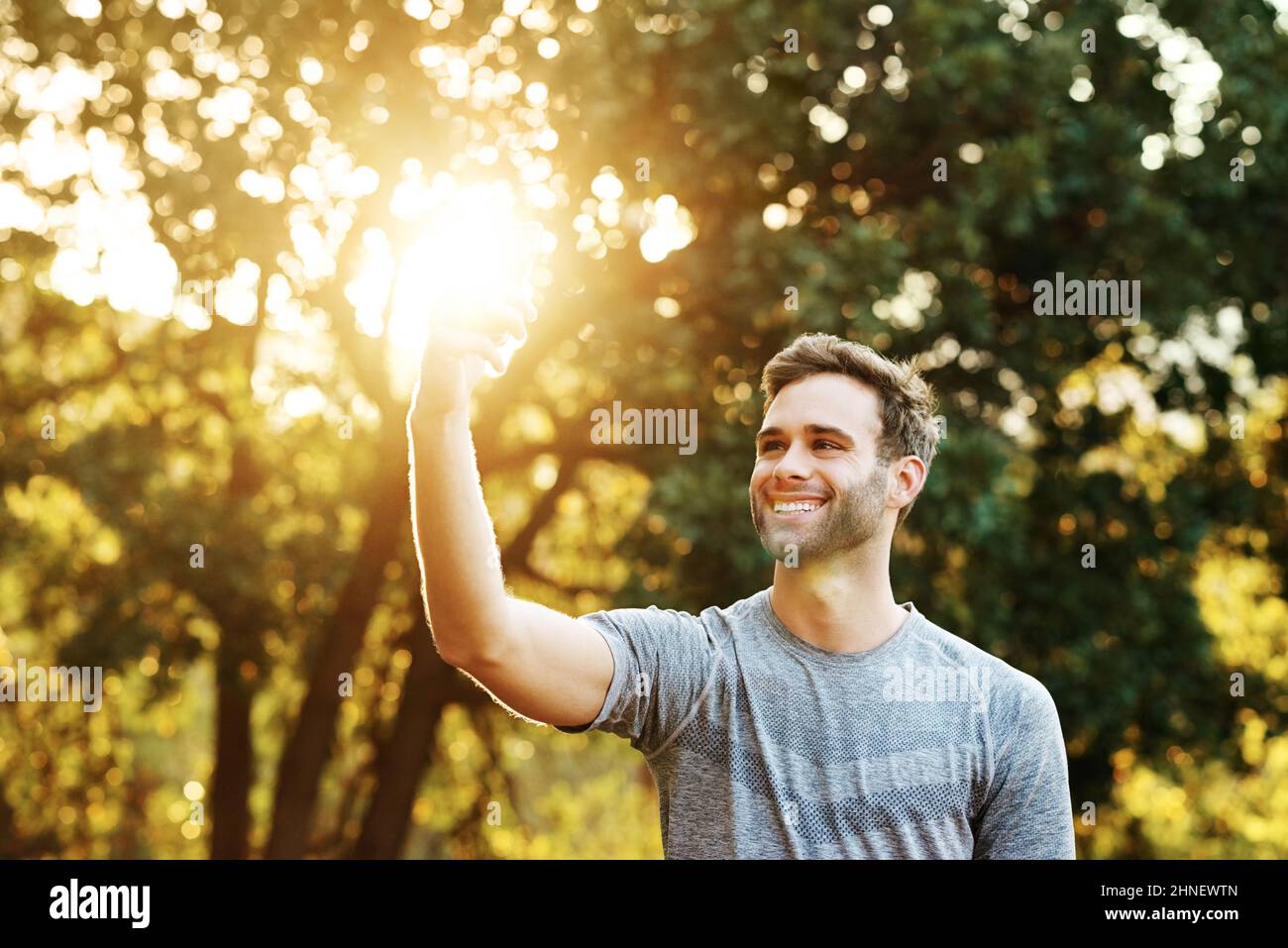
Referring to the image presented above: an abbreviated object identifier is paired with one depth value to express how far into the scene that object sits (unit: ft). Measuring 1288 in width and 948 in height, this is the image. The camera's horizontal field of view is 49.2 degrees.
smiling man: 8.27
